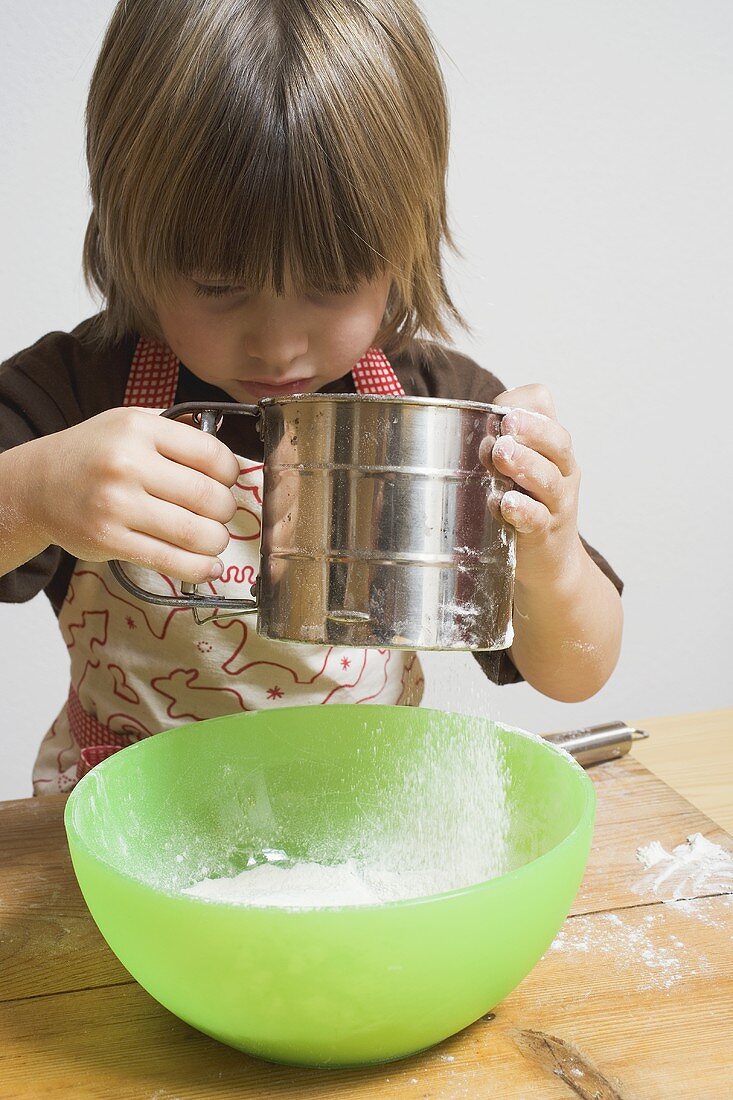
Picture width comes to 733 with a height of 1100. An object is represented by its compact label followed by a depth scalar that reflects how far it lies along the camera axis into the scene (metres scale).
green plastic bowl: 0.39
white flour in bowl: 0.58
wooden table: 0.43
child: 0.54
